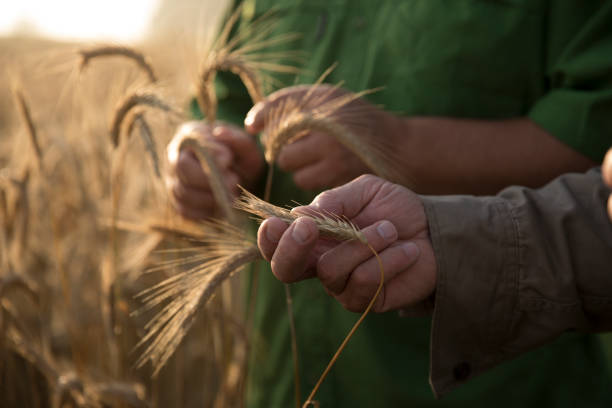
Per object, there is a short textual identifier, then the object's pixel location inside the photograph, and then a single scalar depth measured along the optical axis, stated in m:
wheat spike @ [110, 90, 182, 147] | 0.95
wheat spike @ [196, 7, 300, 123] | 1.03
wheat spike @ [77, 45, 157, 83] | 1.12
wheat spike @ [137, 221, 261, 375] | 0.72
